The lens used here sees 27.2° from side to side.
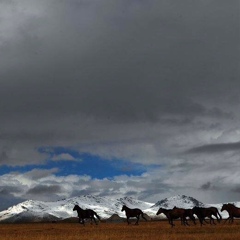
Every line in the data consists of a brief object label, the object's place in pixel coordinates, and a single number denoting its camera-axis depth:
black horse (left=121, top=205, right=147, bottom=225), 62.59
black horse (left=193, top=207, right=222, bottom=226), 56.03
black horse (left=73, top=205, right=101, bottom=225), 62.22
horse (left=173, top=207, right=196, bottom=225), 56.56
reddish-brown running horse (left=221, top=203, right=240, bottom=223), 56.69
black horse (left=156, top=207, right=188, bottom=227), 55.28
